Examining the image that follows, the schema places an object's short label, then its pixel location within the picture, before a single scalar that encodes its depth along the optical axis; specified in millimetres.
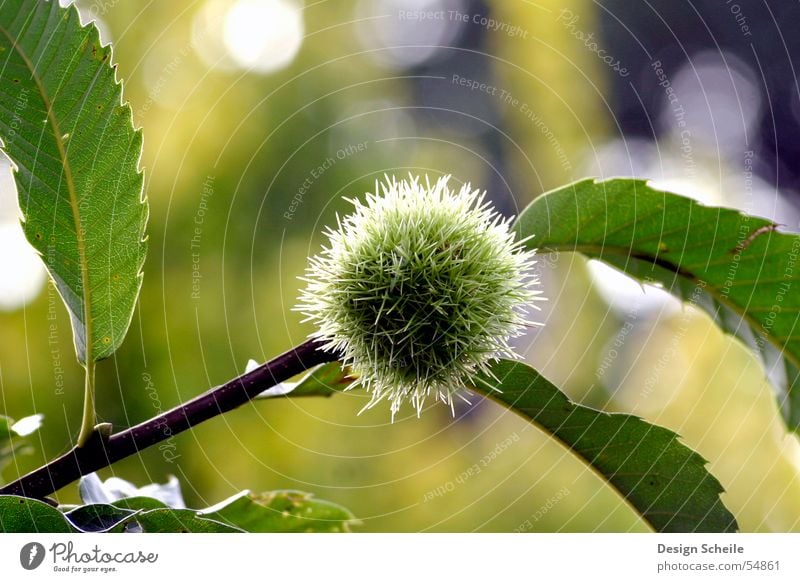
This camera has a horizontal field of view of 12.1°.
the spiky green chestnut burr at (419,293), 779
